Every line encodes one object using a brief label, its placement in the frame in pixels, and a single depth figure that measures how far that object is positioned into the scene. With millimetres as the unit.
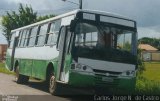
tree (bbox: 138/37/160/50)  123710
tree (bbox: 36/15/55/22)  54396
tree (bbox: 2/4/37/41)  52560
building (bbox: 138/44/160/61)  93921
